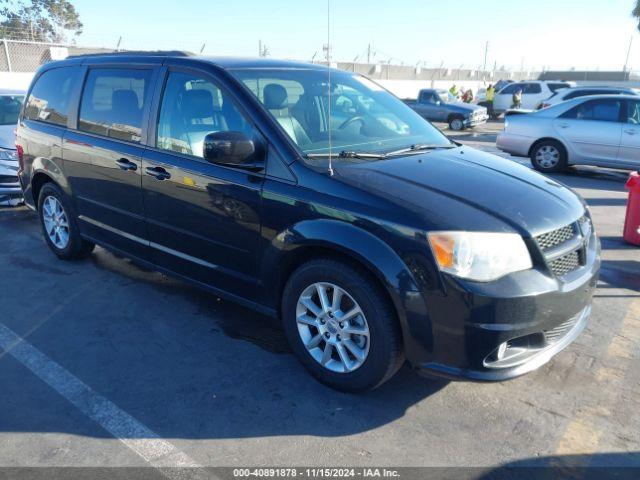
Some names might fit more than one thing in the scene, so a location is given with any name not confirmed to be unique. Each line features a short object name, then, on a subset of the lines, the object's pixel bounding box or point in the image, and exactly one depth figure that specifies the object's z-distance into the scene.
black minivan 2.69
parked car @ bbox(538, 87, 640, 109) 13.25
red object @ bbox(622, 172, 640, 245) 5.86
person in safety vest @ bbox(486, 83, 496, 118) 25.12
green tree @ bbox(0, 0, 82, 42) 18.14
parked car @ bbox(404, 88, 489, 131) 19.36
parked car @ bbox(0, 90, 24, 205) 7.29
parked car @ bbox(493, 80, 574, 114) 23.27
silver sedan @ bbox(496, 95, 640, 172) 9.75
